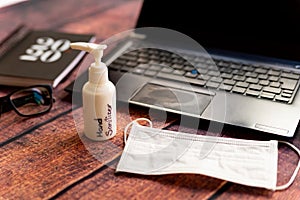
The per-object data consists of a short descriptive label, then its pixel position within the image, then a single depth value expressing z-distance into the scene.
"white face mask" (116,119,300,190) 0.78
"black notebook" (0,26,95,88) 0.99
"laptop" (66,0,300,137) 0.89
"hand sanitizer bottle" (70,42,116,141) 0.81
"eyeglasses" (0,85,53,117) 0.93
